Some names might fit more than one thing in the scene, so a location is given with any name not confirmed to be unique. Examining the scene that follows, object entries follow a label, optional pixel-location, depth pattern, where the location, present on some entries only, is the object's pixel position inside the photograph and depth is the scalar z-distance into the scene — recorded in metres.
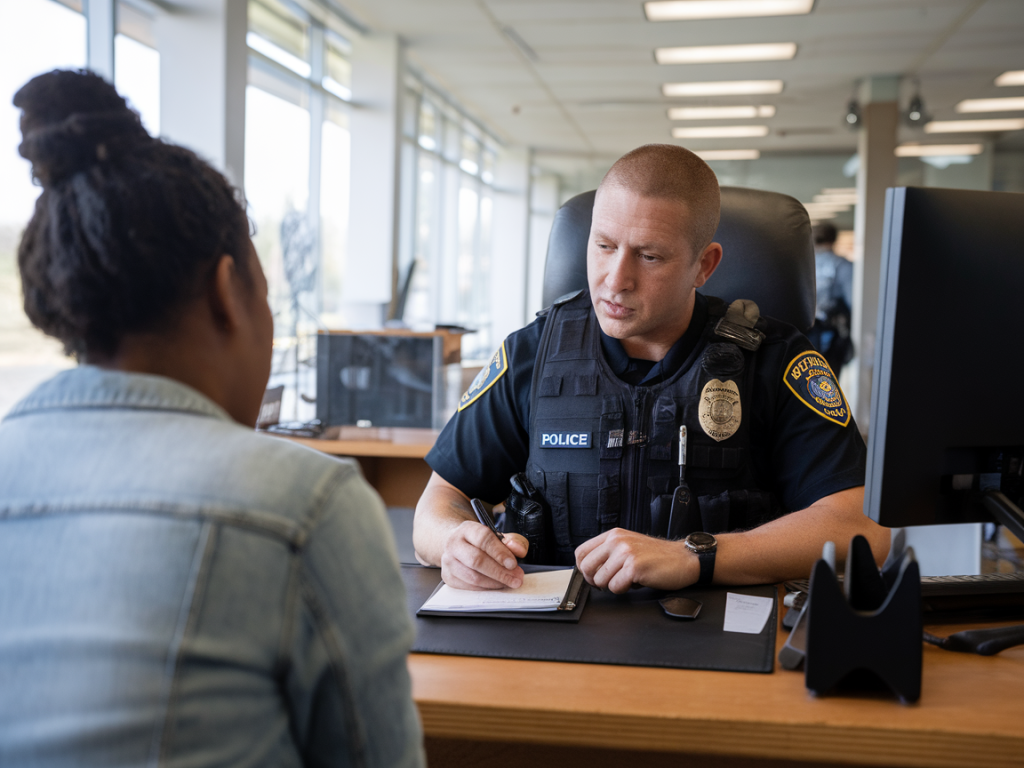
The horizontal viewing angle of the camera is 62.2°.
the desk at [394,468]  2.63
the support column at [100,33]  3.46
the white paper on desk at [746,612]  0.97
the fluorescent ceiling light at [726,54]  5.86
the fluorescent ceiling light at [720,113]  7.61
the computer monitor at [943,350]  0.89
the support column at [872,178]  6.71
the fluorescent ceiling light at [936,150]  8.84
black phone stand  0.79
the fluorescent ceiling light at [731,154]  9.40
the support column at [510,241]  10.27
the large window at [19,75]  2.90
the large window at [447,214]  7.17
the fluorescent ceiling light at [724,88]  6.74
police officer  1.39
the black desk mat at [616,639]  0.87
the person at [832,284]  6.43
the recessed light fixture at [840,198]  9.68
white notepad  1.02
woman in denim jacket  0.51
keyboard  1.04
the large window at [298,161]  4.66
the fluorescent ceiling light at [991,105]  7.31
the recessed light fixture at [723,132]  8.34
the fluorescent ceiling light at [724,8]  4.95
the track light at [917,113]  6.50
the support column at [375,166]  5.91
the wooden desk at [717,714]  0.74
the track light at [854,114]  6.86
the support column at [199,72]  3.76
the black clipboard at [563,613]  0.99
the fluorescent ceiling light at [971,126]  8.04
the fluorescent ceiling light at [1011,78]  6.49
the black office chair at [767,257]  1.68
